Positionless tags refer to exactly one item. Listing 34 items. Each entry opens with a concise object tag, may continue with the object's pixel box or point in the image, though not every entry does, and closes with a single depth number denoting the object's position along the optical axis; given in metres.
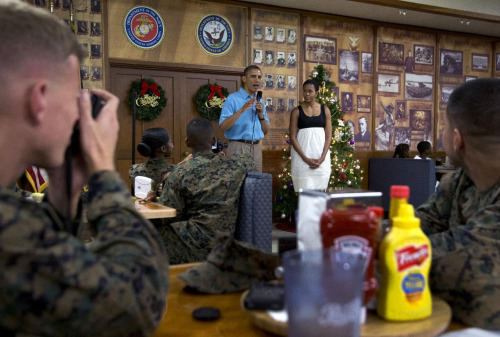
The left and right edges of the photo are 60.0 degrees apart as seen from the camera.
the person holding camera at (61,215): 0.54
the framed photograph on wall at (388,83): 8.45
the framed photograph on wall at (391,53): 8.41
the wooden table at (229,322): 0.68
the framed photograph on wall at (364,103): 8.28
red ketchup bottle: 0.71
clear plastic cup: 0.54
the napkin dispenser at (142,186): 3.08
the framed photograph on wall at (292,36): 7.54
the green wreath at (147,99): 6.55
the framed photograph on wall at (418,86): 8.72
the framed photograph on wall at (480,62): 9.32
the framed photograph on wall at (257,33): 7.28
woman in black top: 6.20
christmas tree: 6.92
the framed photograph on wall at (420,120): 8.80
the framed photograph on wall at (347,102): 8.12
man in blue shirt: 5.32
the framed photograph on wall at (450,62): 8.96
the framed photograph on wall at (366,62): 8.26
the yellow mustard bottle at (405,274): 0.70
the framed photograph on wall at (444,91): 9.01
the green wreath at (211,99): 6.91
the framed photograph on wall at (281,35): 7.44
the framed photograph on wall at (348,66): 8.08
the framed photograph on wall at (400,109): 8.66
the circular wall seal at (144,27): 6.54
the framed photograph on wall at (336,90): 8.02
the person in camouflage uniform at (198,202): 2.92
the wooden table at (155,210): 2.51
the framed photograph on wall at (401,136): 8.65
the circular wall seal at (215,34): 6.99
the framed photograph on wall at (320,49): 7.71
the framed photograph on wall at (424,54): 8.73
